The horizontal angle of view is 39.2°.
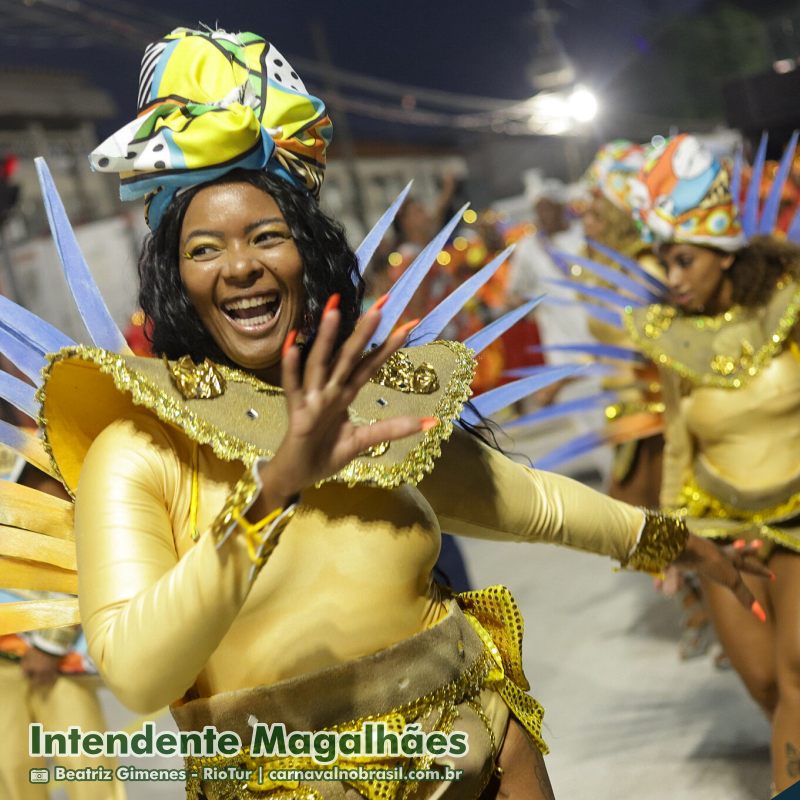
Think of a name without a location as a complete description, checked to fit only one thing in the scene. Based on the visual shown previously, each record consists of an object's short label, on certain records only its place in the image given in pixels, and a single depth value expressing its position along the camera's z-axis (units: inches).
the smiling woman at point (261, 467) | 59.6
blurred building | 377.7
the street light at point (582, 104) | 617.6
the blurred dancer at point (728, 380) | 126.3
